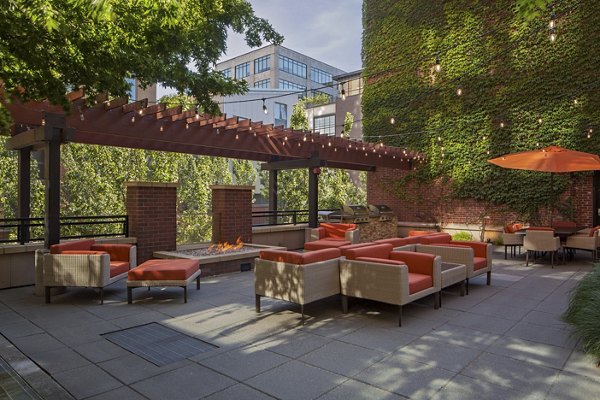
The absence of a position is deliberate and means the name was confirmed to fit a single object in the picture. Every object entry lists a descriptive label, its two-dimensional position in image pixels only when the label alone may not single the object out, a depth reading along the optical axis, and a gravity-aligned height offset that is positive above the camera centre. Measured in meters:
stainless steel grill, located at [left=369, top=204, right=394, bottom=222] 14.00 -0.60
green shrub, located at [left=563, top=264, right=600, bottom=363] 3.62 -1.20
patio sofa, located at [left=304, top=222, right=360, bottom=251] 10.27 -1.01
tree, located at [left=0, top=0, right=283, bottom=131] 2.70 +1.19
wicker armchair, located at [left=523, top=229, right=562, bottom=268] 8.66 -1.03
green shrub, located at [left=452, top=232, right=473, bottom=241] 12.97 -1.34
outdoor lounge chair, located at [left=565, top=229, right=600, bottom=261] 8.71 -1.05
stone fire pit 7.53 -1.20
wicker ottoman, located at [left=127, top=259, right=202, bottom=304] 5.57 -1.16
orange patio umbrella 9.15 +0.82
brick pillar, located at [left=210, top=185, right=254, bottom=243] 9.12 -0.38
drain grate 3.68 -1.50
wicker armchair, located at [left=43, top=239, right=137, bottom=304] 5.53 -1.05
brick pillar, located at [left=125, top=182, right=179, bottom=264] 7.79 -0.40
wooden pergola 6.23 +1.26
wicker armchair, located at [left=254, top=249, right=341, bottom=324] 4.79 -1.02
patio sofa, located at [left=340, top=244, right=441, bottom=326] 4.68 -1.04
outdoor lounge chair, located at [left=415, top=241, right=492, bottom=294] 6.34 -0.98
